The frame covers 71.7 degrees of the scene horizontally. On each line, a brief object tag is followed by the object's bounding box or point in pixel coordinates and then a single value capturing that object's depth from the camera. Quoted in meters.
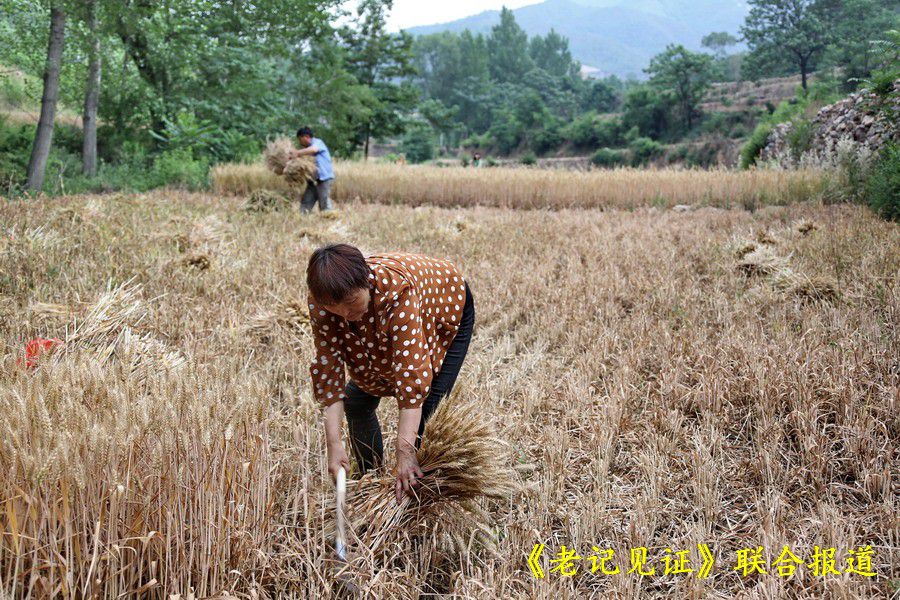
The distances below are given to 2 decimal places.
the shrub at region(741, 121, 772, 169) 20.53
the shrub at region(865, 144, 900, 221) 7.23
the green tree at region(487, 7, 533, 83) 101.94
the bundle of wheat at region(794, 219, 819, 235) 7.01
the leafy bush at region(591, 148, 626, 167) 50.19
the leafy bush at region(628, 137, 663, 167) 47.66
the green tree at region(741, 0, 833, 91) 47.41
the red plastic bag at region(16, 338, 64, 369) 2.80
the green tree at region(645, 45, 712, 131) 50.34
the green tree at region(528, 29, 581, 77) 113.31
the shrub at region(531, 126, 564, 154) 59.59
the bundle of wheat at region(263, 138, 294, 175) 10.06
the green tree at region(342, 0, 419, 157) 32.44
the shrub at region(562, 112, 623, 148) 54.44
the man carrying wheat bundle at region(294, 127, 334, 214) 9.50
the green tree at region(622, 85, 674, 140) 51.94
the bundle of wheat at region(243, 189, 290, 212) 9.45
